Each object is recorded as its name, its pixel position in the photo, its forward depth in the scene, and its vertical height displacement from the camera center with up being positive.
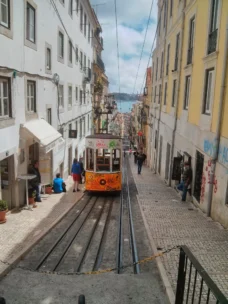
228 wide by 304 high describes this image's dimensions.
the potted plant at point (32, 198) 10.53 -3.57
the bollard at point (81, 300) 2.94 -2.04
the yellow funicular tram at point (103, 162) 12.64 -2.65
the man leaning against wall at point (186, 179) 11.49 -2.95
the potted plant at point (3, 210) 7.99 -3.12
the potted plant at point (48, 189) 13.02 -3.98
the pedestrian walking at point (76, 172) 13.60 -3.30
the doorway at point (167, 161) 17.98 -3.51
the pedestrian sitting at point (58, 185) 13.21 -3.84
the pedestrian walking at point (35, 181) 10.74 -3.00
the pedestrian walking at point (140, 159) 21.45 -4.06
